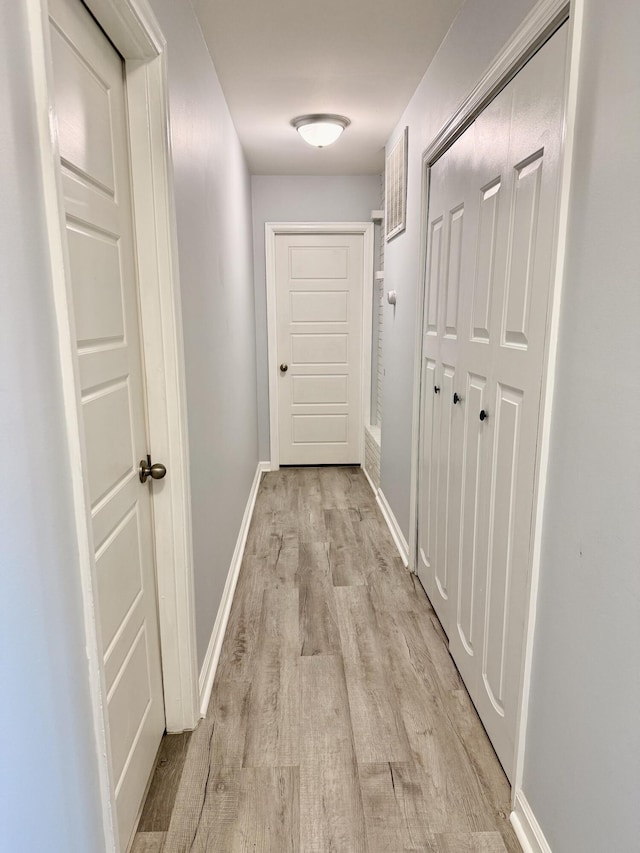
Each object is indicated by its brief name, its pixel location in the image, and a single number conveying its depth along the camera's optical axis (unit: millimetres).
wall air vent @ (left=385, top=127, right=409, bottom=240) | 2928
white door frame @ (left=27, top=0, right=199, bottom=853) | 841
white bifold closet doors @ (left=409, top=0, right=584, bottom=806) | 1132
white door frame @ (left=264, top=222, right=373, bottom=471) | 4422
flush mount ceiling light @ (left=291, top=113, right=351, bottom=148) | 2980
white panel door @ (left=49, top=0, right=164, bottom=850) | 1086
